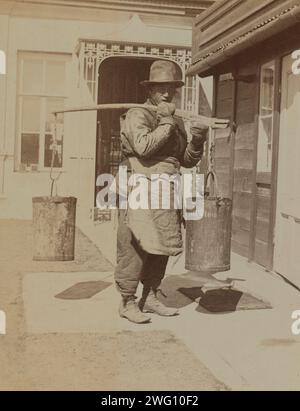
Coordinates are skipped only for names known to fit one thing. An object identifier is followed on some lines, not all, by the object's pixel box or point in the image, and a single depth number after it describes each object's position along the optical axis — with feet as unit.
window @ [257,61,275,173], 24.39
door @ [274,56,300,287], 21.43
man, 15.80
